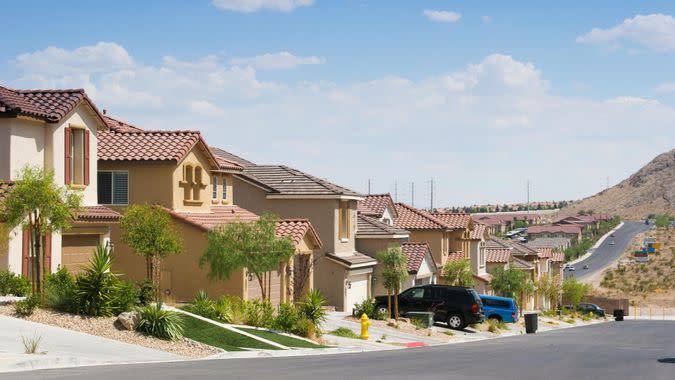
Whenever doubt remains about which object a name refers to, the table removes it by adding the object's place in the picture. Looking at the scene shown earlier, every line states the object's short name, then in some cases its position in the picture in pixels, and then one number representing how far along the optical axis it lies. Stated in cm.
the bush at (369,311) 4097
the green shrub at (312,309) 3275
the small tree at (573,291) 9506
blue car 5131
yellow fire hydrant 3338
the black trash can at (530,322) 5084
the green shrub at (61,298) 2573
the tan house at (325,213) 4741
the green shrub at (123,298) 2595
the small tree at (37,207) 2588
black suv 4344
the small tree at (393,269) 4325
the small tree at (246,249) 3278
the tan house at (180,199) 3609
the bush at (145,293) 2747
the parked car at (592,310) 9100
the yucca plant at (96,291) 2555
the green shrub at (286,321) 3084
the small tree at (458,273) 5931
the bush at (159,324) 2502
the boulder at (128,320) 2508
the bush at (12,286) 2792
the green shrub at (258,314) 3075
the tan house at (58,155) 2942
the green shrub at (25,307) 2462
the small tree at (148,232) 3172
